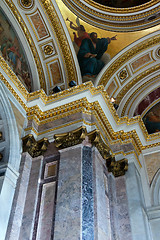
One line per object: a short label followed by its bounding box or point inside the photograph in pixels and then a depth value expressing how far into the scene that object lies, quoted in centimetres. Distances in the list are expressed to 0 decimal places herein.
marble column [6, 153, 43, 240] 582
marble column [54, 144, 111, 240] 549
